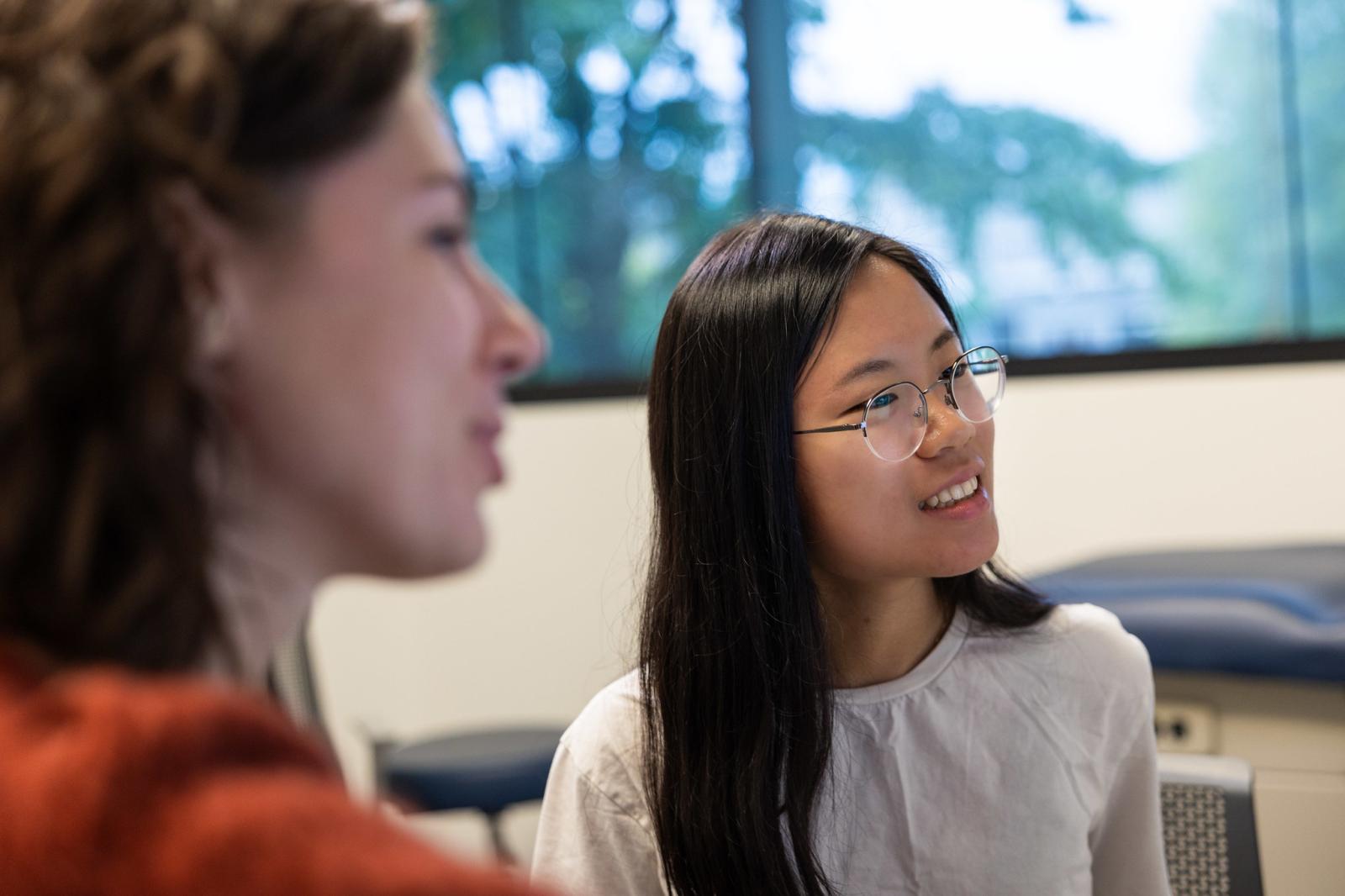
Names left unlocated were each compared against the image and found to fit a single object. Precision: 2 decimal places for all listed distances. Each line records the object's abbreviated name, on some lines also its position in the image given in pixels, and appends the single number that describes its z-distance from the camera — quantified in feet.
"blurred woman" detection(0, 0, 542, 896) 1.27
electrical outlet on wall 5.04
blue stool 8.45
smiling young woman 3.91
